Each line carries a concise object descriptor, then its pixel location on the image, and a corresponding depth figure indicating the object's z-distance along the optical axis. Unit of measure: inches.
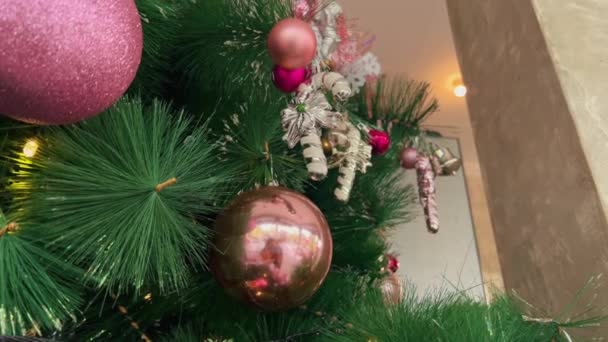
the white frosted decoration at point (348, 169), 16.0
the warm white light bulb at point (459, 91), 50.5
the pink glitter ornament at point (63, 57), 9.1
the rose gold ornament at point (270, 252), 13.1
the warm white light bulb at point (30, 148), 12.1
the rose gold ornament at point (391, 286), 23.9
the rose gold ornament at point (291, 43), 14.0
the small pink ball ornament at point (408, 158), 23.5
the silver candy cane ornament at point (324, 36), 17.7
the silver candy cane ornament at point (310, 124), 14.0
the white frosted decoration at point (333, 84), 15.5
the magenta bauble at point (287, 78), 15.2
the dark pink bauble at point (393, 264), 28.0
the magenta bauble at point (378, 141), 20.1
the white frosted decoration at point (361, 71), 21.4
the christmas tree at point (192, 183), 10.0
